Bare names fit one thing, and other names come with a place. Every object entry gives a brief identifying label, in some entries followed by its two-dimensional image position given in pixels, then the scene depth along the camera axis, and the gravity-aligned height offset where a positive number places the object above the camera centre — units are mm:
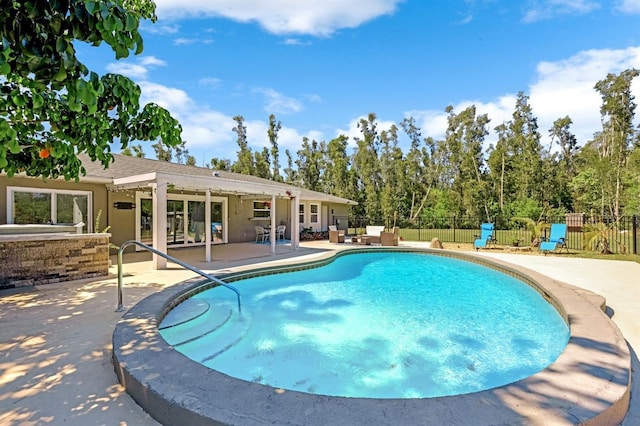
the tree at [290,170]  41588 +6143
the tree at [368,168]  31484 +5461
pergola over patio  9414 +1051
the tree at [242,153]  37188 +7828
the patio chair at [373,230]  21031 -765
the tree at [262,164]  37281 +6214
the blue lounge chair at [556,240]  13181 -915
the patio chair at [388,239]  16750 -1060
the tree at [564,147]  37975 +9535
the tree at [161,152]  46166 +9433
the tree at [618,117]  25359 +8310
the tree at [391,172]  30000 +5105
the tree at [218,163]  40391 +6860
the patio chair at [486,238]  15290 -959
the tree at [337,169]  32188 +5119
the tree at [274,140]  37375 +9038
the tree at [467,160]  30344 +6159
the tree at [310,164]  36719 +6370
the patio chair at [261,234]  16922 -832
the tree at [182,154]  51619 +10198
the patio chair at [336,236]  17516 -958
